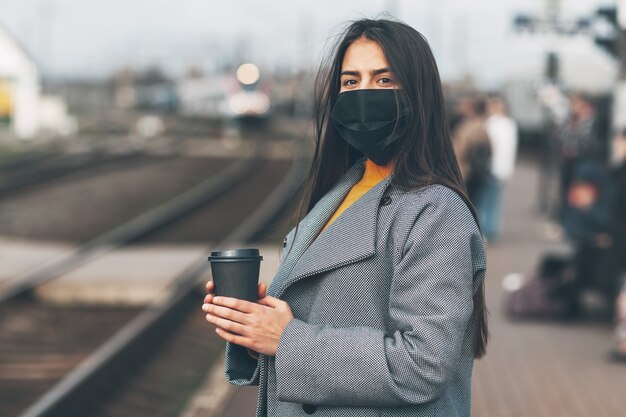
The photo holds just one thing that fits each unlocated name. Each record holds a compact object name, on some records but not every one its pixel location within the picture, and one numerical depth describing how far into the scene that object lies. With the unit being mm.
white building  45438
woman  2219
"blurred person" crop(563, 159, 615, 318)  8820
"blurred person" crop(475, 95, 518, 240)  14945
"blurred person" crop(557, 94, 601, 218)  15031
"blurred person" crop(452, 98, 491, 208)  13867
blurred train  51438
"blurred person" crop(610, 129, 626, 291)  8672
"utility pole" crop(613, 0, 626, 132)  11297
